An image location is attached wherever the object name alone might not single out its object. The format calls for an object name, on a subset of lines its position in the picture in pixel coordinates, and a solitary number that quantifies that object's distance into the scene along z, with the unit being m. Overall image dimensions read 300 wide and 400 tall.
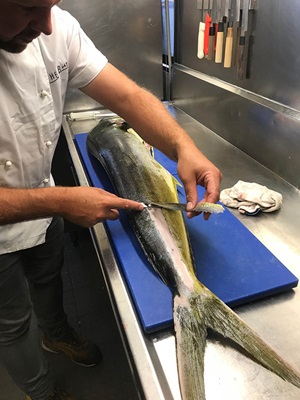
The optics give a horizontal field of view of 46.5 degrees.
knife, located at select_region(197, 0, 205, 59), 1.88
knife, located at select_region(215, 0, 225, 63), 1.68
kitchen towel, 1.24
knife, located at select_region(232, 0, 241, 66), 1.53
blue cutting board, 0.87
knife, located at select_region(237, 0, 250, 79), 1.51
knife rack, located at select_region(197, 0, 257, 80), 1.55
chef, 0.96
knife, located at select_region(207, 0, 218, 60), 1.73
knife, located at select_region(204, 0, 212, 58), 1.78
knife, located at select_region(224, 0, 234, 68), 1.59
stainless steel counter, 0.70
